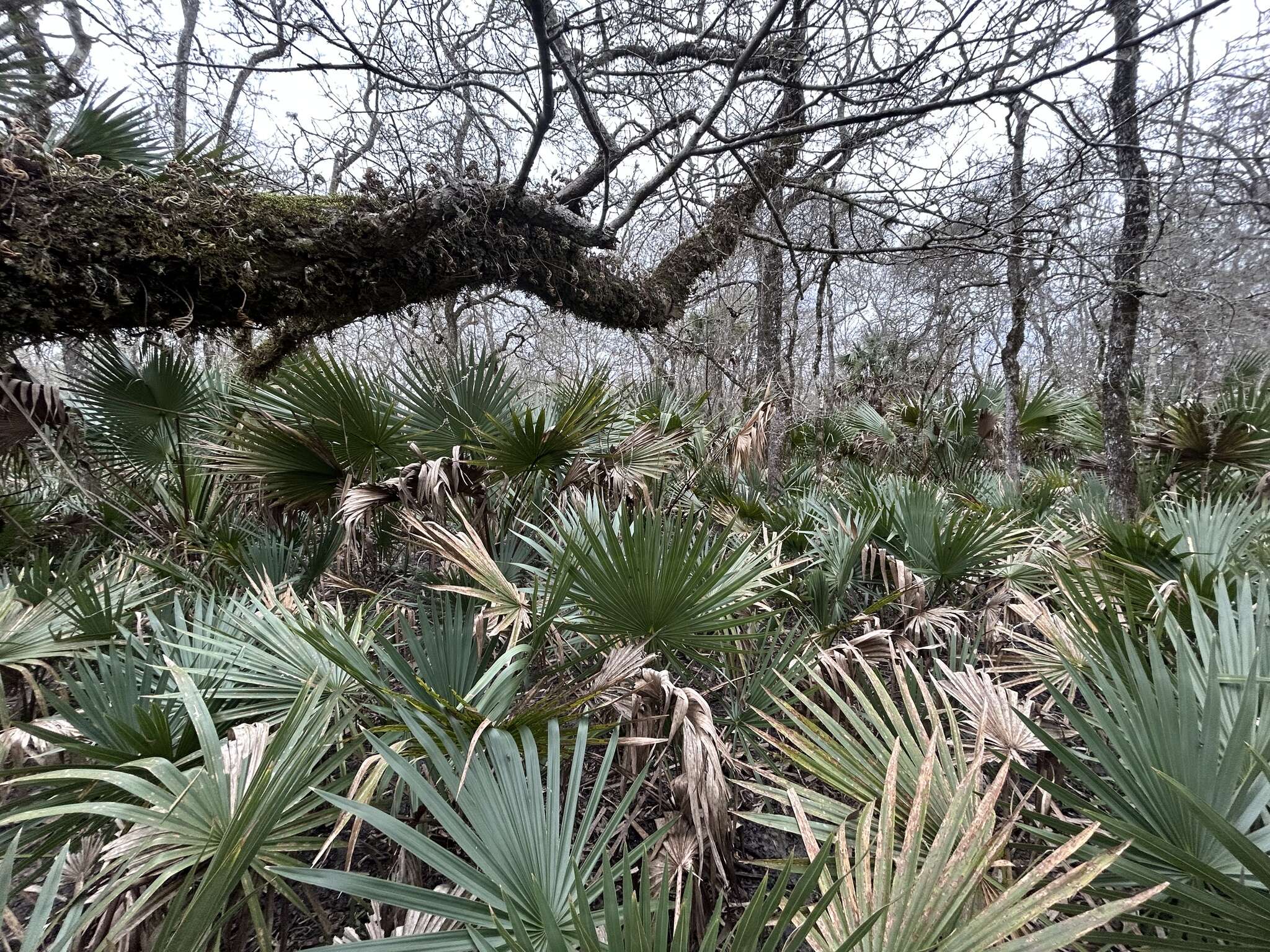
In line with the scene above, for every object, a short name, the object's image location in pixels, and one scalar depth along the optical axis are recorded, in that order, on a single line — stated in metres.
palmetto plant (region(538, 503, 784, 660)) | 1.55
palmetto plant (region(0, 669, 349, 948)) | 0.87
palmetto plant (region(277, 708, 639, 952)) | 0.87
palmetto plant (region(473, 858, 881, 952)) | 0.66
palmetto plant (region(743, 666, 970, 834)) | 1.12
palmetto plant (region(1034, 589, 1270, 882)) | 0.87
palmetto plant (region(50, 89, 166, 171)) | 2.85
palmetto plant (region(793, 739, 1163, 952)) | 0.68
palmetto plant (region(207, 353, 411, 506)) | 2.41
